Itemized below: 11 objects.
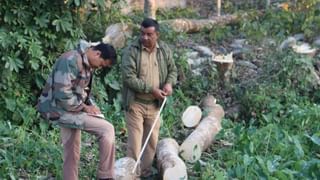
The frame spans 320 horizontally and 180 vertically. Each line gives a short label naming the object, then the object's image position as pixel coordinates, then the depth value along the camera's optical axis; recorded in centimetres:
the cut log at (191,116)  856
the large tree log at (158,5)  1357
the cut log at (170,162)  633
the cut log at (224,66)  997
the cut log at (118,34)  975
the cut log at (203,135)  732
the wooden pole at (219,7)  1390
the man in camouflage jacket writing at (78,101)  575
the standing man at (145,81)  639
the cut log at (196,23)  1212
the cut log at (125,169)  626
